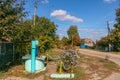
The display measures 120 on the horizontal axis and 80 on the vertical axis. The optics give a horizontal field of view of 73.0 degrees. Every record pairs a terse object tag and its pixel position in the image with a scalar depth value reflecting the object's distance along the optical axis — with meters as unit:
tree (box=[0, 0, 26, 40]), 4.94
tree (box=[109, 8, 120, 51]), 15.71
